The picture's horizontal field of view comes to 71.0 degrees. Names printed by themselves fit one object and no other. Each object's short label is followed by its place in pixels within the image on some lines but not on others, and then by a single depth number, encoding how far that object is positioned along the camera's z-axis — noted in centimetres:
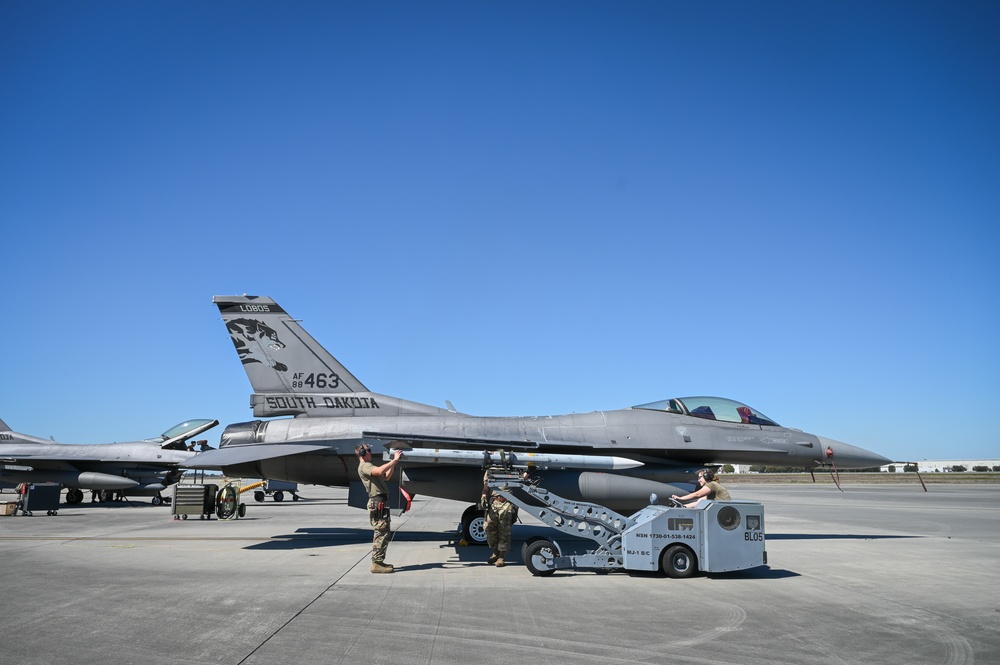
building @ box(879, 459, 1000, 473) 10725
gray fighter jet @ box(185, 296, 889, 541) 1266
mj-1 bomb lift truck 927
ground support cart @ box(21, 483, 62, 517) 2105
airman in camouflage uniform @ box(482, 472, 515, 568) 1041
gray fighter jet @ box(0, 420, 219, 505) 2578
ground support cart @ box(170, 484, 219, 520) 1933
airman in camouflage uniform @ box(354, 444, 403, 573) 969
